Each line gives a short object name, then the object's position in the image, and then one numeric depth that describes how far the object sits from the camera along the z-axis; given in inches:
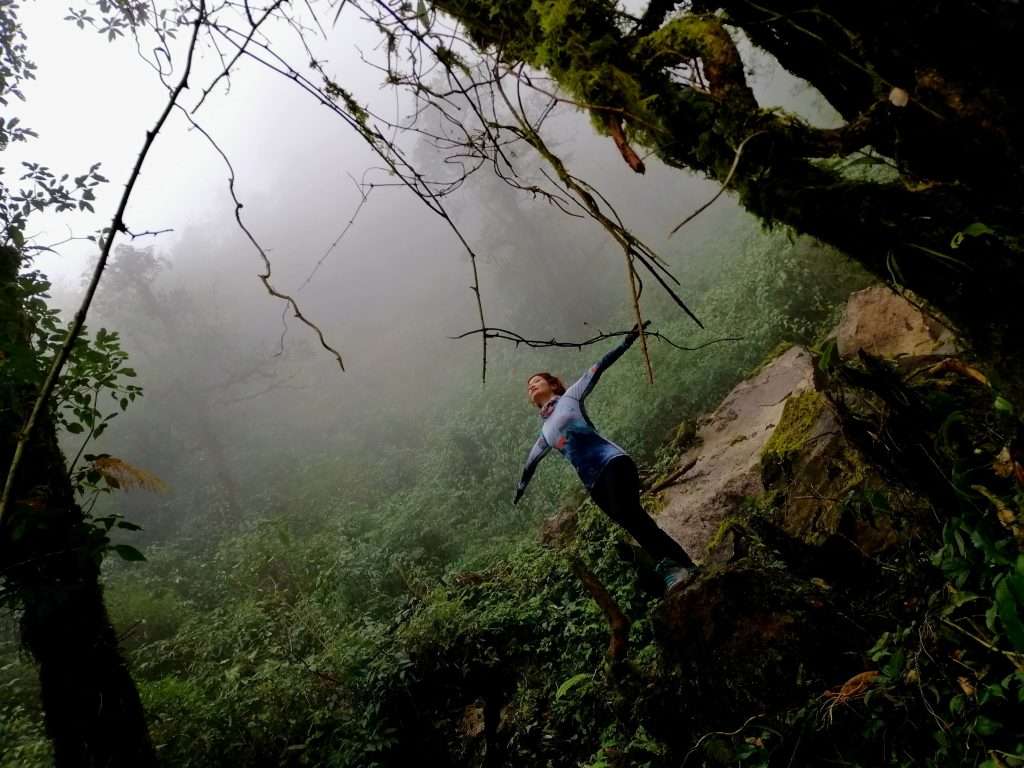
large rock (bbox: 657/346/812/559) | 188.4
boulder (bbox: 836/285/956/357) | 192.5
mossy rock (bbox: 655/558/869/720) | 90.8
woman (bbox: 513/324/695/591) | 141.0
